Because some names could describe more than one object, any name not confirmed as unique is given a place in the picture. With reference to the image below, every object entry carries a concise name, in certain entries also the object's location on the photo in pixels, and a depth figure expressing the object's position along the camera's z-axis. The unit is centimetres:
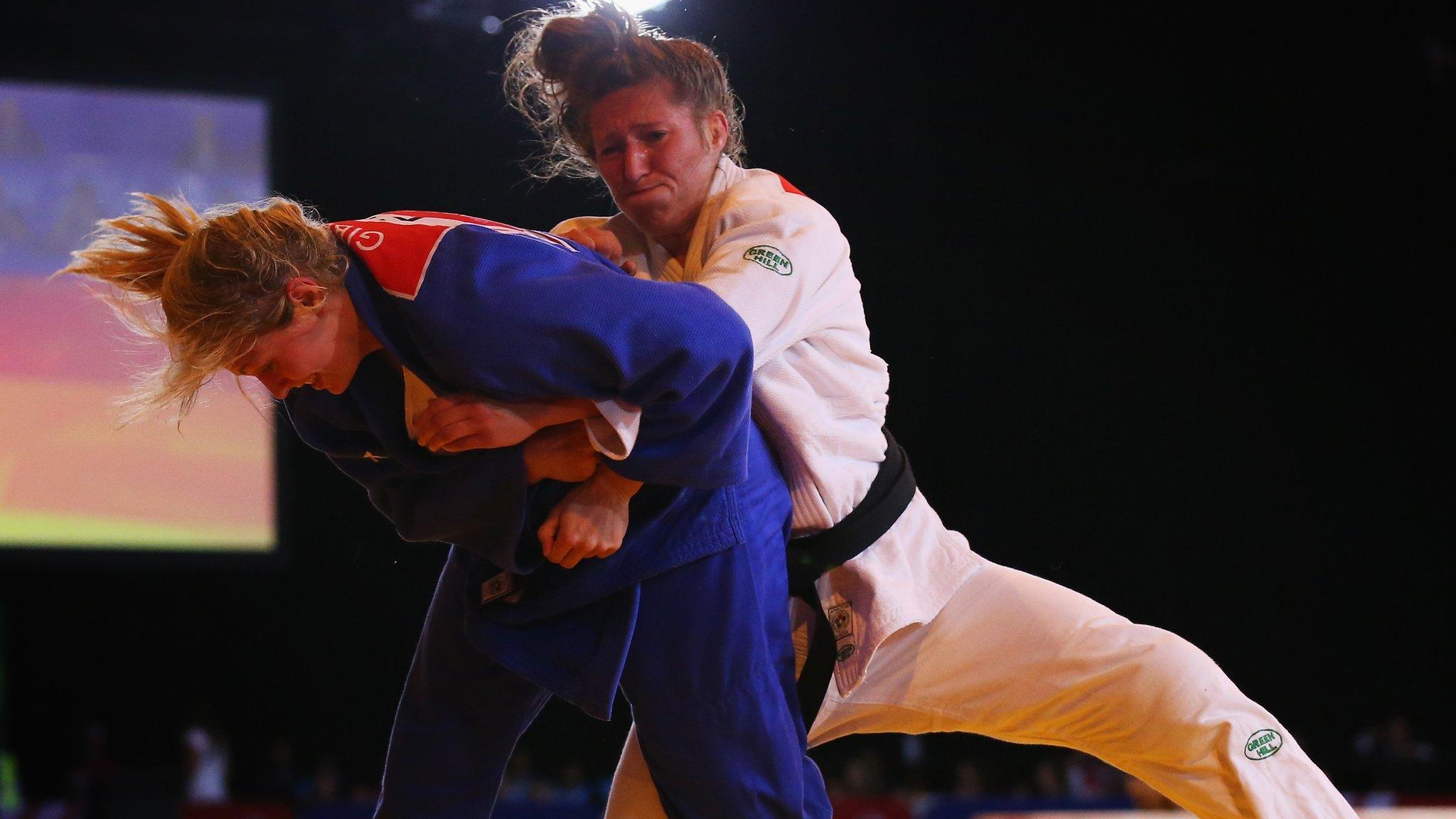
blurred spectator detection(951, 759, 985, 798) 1348
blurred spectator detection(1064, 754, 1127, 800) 1203
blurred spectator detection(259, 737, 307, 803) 1259
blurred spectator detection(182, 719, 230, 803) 1134
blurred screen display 876
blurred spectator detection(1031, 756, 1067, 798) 1320
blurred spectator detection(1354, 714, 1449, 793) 1161
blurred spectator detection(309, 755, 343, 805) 1184
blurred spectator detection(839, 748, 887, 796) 1309
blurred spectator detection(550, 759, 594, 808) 1182
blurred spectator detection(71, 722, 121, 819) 772
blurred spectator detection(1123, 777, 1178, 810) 1033
